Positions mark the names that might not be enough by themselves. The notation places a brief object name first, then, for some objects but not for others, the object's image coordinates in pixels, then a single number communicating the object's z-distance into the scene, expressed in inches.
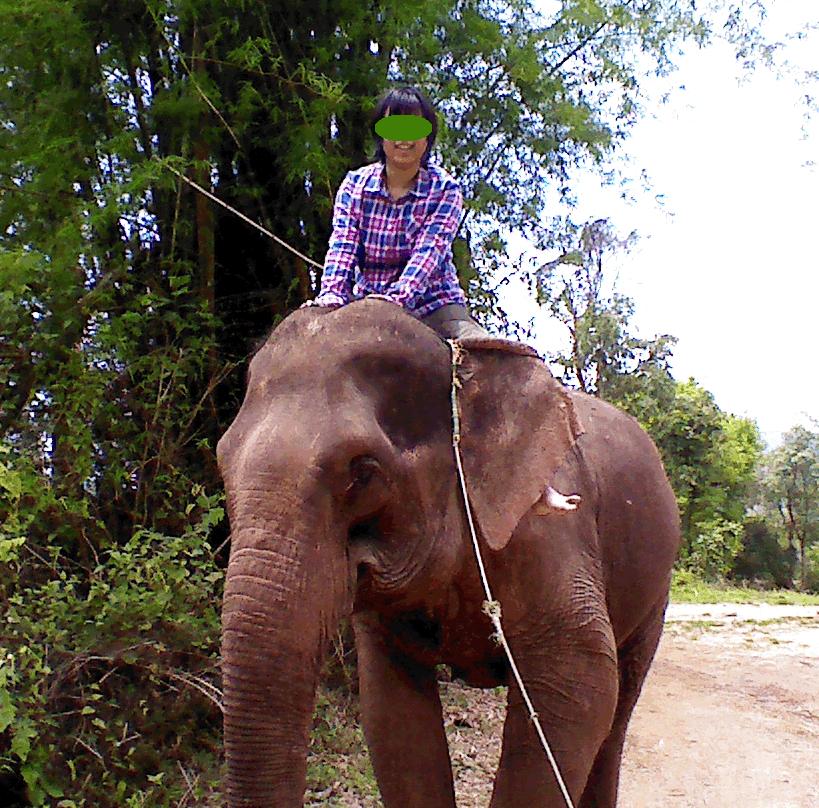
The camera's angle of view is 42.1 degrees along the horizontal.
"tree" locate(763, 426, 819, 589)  1186.0
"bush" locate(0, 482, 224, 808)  183.8
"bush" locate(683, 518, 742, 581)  966.4
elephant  105.2
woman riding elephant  141.7
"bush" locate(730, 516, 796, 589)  1153.4
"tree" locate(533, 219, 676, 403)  628.1
